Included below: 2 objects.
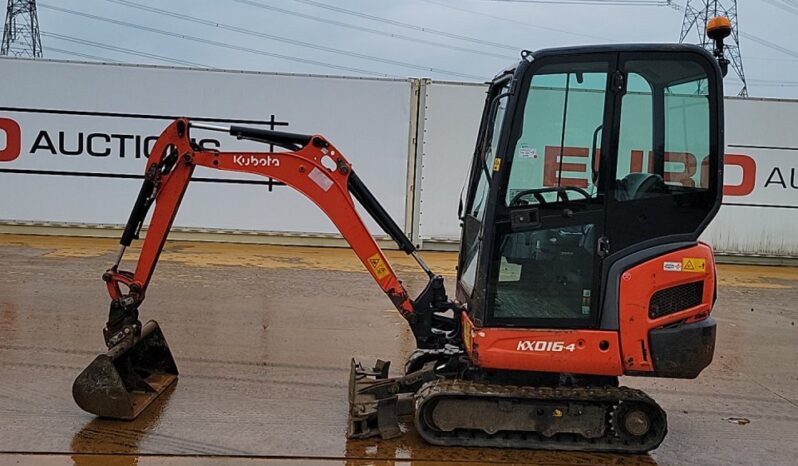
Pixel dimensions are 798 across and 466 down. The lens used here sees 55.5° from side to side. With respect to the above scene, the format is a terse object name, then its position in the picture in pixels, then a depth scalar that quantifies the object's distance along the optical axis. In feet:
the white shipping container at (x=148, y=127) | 44.52
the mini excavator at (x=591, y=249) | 14.93
